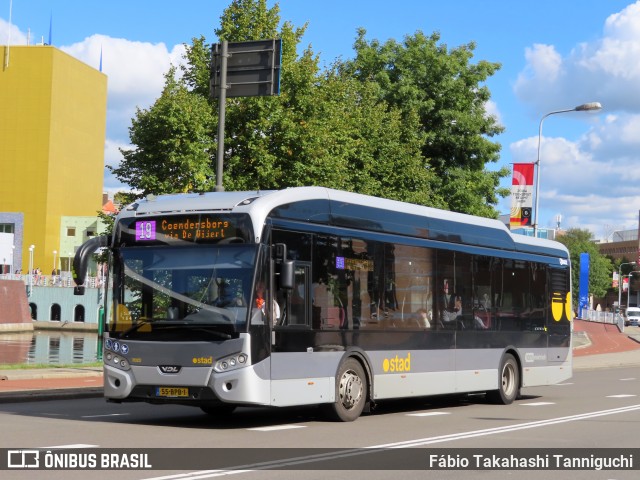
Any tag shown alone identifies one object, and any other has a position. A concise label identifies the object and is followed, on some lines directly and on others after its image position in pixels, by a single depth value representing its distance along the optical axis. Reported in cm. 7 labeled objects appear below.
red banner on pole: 3675
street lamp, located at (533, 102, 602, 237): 3894
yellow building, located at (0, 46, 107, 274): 10769
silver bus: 1441
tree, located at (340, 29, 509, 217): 5869
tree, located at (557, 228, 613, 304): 16050
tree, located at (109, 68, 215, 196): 3519
